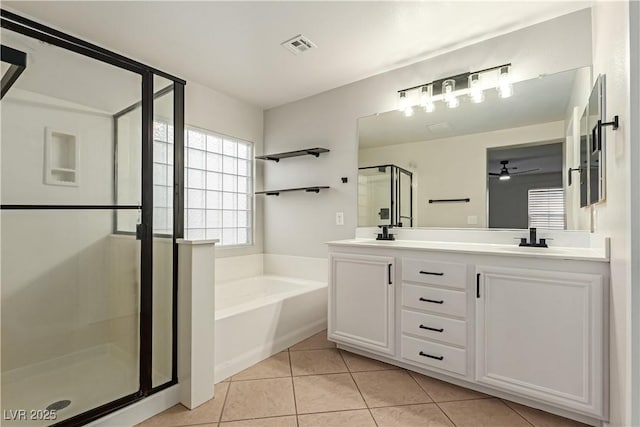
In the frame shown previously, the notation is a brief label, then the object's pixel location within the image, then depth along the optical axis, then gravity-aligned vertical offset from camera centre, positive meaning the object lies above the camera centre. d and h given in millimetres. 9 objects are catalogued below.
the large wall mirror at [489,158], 2104 +455
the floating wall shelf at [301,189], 3246 +276
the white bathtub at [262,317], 2135 -809
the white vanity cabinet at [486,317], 1541 -596
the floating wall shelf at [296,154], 3217 +659
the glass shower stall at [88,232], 1730 -101
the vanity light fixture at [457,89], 2301 +1012
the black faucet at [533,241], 2063 -162
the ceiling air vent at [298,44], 2328 +1304
